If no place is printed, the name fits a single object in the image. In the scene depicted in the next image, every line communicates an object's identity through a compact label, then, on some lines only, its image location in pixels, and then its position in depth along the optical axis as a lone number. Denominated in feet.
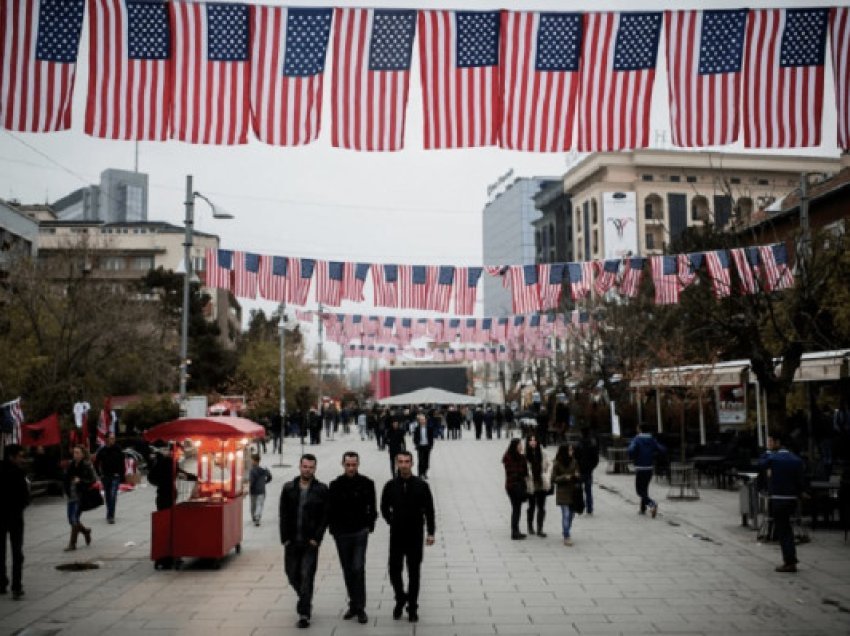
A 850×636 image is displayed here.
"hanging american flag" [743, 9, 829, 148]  37.58
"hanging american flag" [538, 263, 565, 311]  83.35
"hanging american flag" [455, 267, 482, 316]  82.58
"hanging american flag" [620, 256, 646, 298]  81.97
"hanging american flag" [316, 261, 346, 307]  79.36
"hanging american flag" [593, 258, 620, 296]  82.43
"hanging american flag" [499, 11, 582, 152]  38.11
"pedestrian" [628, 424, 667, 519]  51.62
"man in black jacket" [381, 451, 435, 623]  27.61
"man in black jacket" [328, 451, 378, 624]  27.76
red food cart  37.47
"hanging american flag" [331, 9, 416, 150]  37.68
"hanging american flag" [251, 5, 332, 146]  37.24
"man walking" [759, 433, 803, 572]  34.88
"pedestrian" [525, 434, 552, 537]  44.80
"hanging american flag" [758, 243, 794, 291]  71.72
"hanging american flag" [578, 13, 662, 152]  38.04
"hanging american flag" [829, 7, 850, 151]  36.99
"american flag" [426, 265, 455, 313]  82.58
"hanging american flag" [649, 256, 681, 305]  79.92
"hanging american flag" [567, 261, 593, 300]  83.25
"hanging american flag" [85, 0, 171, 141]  36.19
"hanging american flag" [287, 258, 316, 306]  78.28
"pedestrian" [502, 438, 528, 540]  43.98
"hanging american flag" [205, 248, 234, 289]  74.69
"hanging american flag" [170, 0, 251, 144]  36.81
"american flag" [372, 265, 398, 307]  80.94
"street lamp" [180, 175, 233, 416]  69.62
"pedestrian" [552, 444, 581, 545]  42.80
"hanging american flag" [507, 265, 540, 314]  83.30
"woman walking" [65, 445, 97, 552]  41.91
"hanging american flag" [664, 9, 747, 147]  37.81
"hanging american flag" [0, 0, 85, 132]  34.88
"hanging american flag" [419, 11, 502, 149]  37.93
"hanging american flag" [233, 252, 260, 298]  75.46
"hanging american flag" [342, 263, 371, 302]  80.32
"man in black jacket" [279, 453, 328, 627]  27.66
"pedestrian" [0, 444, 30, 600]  31.81
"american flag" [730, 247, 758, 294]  67.15
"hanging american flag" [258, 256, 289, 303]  76.89
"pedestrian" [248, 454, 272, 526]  50.01
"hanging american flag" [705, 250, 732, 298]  75.31
